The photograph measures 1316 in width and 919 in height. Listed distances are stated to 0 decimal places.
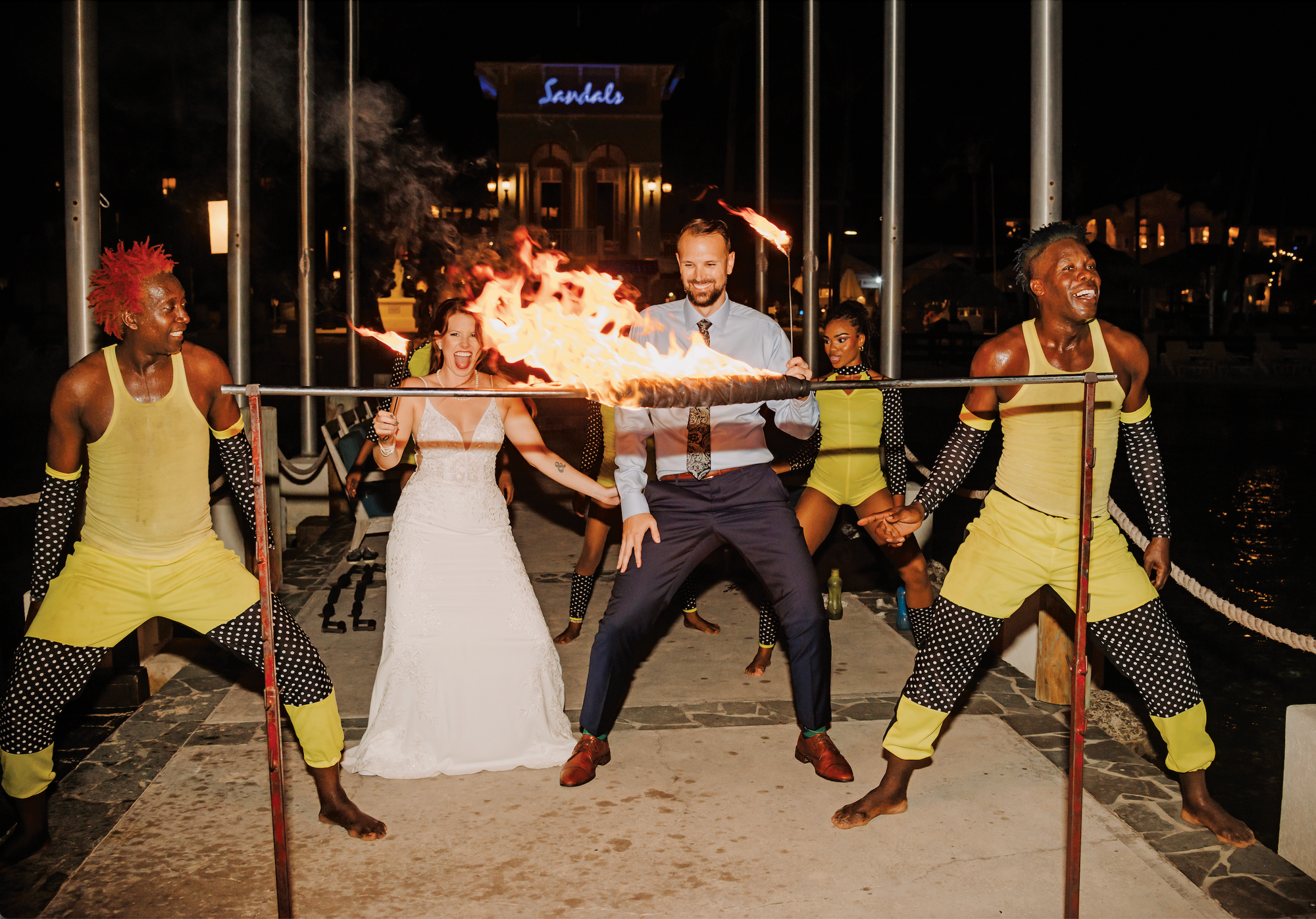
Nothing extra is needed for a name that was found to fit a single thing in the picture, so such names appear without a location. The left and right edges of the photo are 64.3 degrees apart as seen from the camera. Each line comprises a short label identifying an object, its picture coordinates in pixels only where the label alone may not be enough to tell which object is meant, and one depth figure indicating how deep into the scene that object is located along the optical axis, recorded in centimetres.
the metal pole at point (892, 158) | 884
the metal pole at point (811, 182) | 1161
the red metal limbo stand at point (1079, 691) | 321
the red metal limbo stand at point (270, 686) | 304
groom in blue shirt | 449
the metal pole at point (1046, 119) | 563
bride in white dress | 470
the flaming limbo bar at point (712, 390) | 343
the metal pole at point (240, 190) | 855
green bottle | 719
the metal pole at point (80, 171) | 584
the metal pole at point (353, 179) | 1485
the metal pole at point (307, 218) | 1217
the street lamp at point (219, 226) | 1038
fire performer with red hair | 384
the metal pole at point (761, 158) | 1353
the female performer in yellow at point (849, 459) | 604
